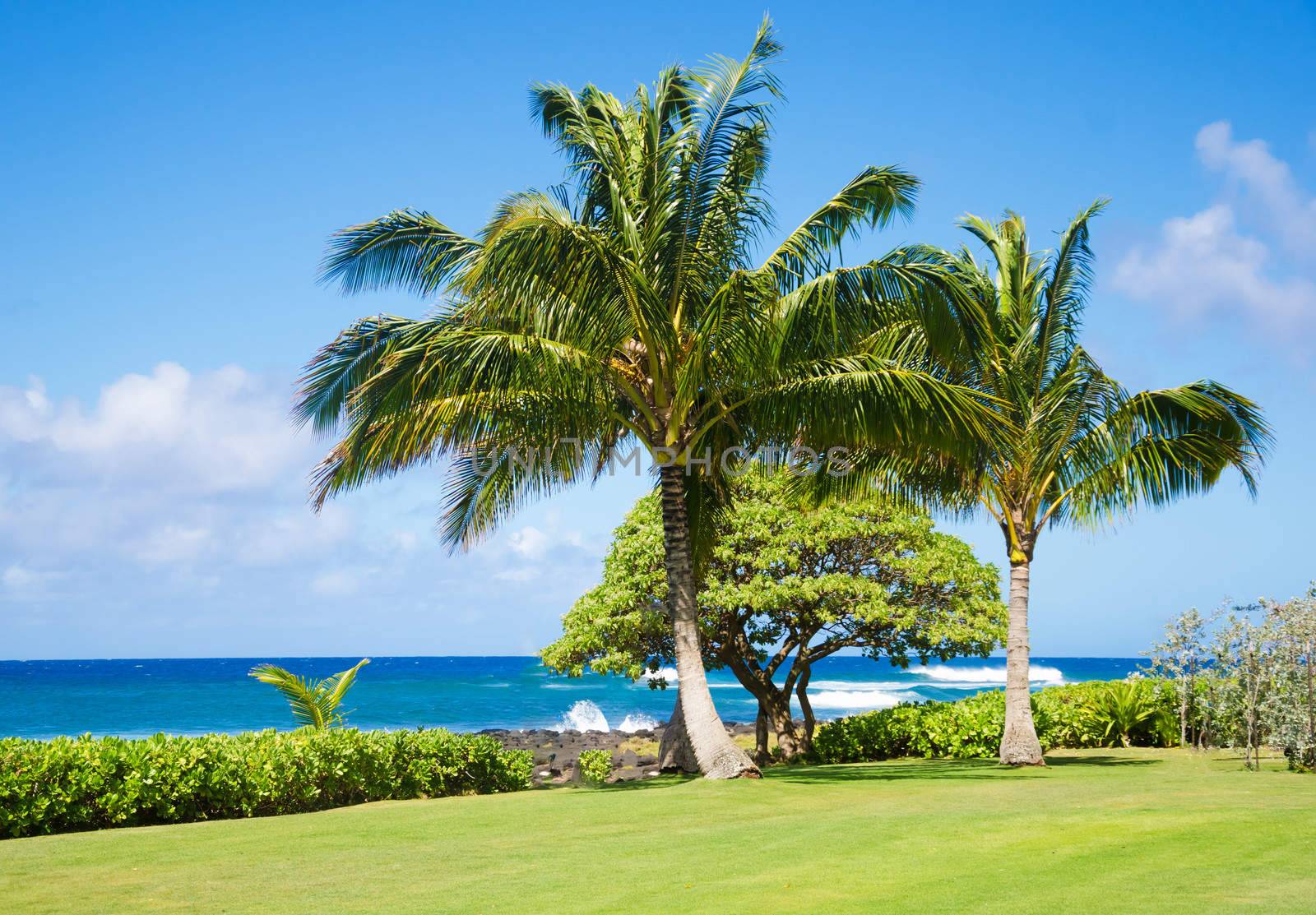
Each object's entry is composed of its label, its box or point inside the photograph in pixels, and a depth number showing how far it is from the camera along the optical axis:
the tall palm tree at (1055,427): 15.63
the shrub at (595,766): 18.81
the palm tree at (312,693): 15.71
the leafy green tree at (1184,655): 16.53
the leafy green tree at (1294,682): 14.48
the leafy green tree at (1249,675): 15.20
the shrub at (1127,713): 19.36
